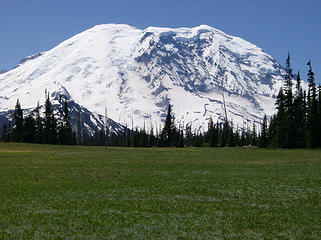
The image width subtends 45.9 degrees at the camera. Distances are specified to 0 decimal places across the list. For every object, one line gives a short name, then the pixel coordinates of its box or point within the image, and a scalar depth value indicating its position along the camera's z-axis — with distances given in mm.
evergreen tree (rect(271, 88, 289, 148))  85812
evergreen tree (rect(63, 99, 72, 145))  129500
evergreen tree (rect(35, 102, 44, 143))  118031
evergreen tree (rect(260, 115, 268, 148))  112325
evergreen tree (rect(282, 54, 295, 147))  85562
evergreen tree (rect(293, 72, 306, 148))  87038
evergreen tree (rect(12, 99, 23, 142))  115750
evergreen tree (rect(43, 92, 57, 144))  121250
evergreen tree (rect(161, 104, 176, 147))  144500
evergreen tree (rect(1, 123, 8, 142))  158725
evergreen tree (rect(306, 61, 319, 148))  79500
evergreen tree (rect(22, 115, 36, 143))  115750
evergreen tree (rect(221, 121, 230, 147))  142875
